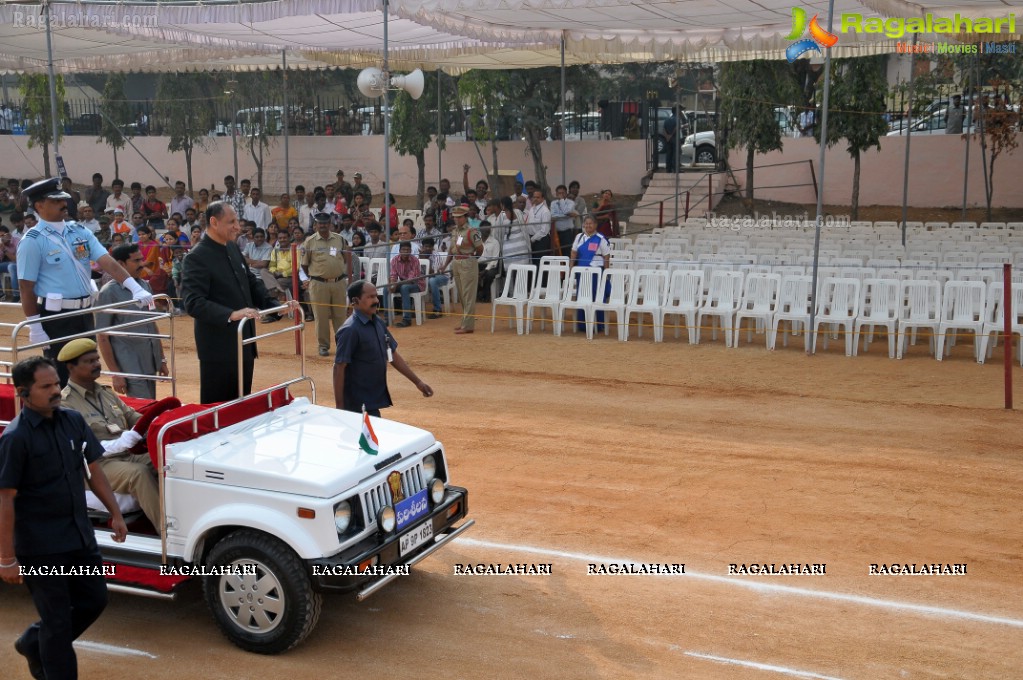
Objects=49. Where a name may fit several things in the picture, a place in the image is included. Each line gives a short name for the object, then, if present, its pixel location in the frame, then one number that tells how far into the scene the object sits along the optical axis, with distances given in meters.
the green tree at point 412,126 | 27.05
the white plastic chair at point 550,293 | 14.65
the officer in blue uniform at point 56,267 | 7.34
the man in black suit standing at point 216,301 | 6.45
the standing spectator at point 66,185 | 15.95
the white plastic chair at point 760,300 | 13.34
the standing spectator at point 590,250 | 14.85
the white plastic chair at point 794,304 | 13.18
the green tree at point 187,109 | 30.69
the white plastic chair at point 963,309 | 12.31
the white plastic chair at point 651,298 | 14.03
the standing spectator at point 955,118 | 27.02
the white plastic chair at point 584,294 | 14.39
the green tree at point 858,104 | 23.14
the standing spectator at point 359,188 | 23.56
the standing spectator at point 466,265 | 15.15
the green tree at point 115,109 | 31.25
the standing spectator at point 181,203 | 22.09
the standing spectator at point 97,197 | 24.30
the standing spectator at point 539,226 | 18.70
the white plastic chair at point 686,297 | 13.84
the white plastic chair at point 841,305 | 12.90
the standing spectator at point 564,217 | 19.09
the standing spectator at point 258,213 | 20.17
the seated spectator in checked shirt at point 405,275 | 15.69
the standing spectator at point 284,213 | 20.16
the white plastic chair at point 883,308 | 12.70
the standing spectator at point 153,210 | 22.43
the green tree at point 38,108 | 28.98
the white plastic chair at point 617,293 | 14.22
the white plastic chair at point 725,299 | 13.59
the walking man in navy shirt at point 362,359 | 7.30
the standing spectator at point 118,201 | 22.95
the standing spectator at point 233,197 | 23.35
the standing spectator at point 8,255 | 18.89
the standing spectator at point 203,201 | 22.17
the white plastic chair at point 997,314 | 12.24
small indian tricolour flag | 5.62
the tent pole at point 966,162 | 20.46
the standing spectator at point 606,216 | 19.05
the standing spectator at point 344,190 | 23.26
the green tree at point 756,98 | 23.58
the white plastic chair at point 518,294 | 14.82
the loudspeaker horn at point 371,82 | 15.61
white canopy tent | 13.73
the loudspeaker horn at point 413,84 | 18.03
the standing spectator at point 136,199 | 23.05
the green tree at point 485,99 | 25.64
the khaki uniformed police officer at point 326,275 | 13.50
